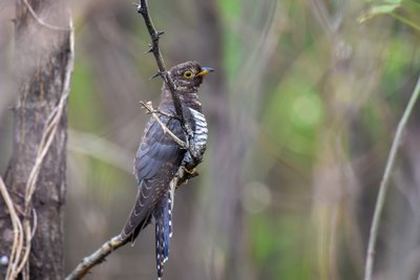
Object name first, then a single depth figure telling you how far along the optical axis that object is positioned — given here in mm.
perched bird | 7477
